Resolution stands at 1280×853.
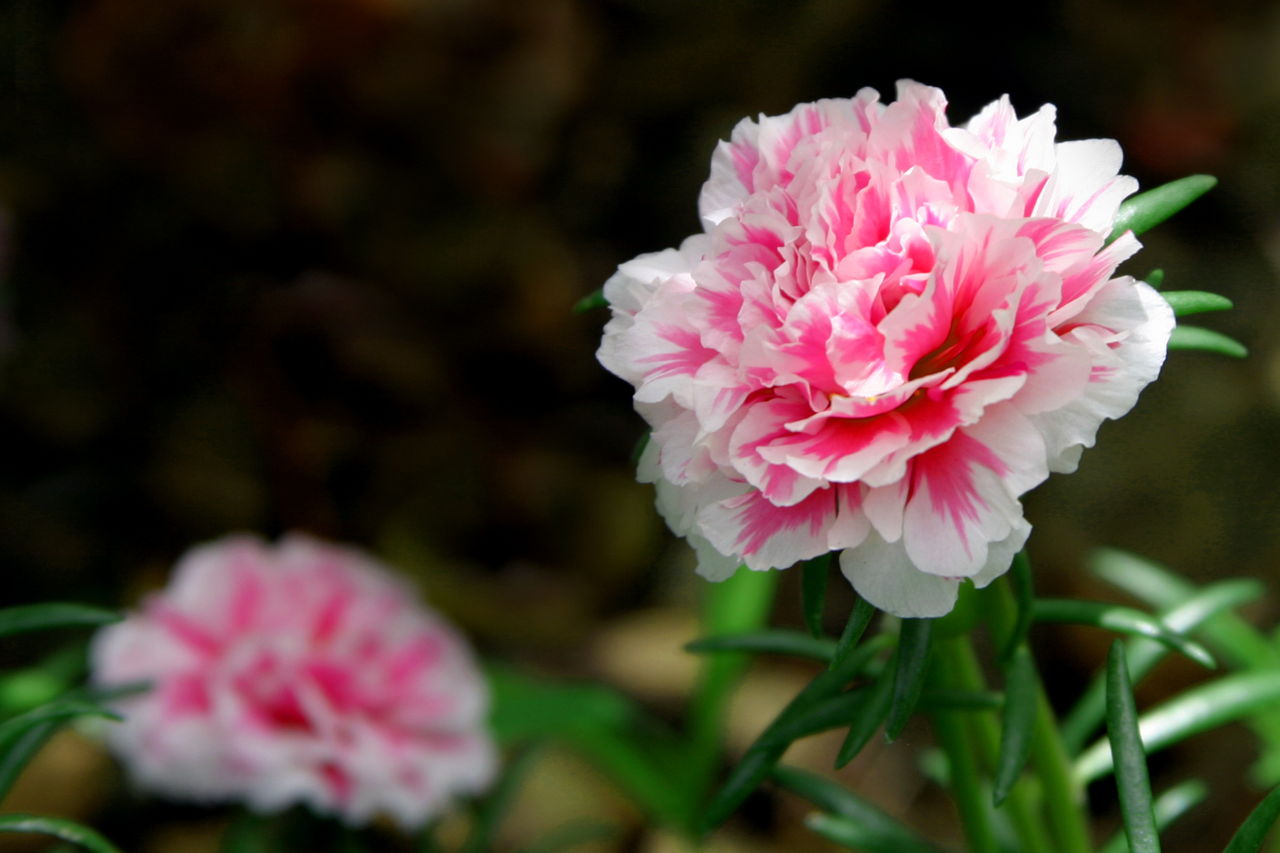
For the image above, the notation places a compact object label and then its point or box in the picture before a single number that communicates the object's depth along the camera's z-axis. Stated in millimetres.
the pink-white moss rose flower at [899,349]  347
